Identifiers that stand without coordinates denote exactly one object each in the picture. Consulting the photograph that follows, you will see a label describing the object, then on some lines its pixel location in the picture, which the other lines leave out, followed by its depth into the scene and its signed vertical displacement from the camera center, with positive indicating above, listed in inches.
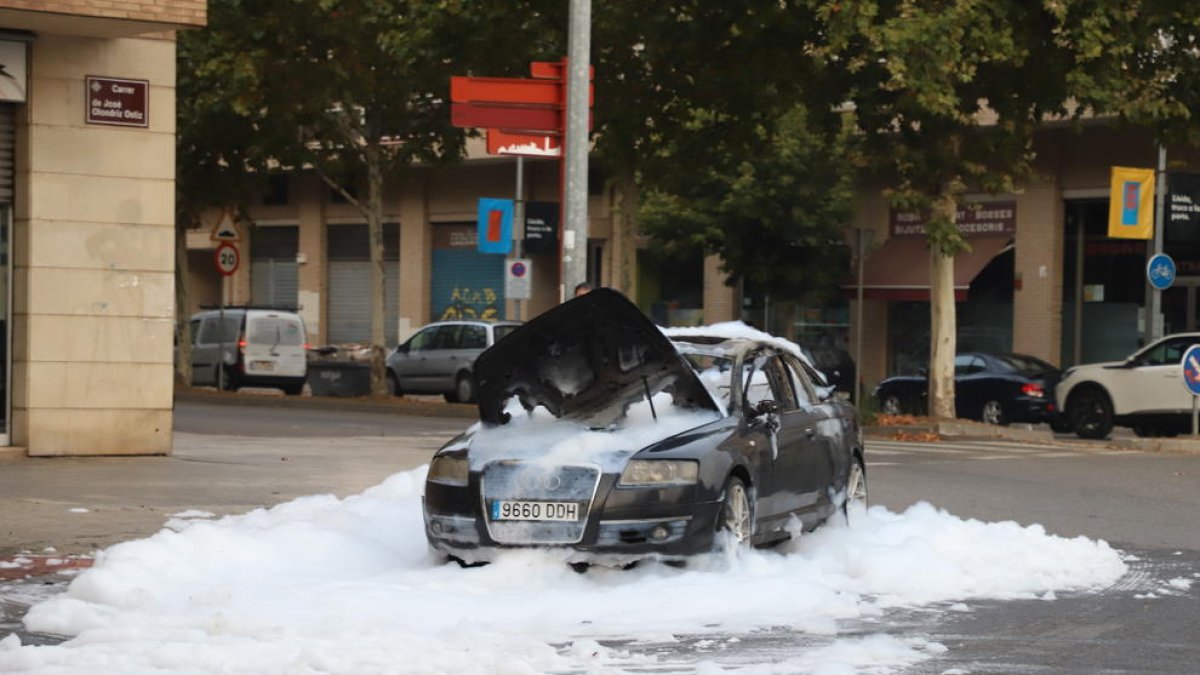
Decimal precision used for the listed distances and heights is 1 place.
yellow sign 1221.7 +65.0
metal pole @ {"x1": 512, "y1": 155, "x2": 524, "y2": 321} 1539.1 +59.2
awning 1596.9 +31.2
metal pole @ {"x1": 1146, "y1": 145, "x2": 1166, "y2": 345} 1280.8 +52.5
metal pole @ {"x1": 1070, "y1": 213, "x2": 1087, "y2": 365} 1560.0 +6.6
